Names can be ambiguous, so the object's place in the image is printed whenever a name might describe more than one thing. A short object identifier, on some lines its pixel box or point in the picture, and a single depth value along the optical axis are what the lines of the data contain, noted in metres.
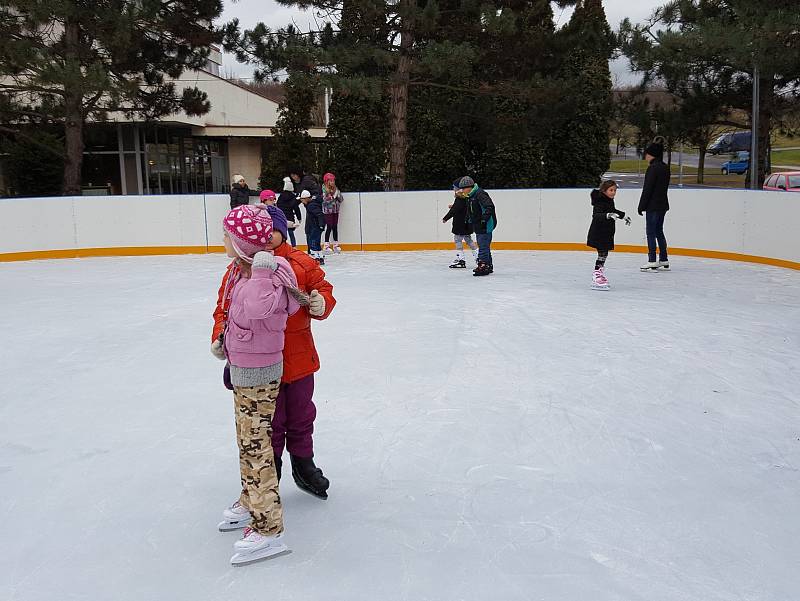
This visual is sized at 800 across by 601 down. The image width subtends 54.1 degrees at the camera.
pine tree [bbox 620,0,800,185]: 12.79
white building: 25.45
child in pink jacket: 2.70
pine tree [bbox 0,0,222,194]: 14.62
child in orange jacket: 2.96
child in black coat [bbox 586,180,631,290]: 8.47
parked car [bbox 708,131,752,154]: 34.94
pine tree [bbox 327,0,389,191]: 21.84
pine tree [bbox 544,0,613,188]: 22.83
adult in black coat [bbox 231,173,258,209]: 11.89
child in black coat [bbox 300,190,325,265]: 11.77
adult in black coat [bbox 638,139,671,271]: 9.98
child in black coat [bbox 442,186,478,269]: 10.38
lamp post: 13.24
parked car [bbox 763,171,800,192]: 15.65
